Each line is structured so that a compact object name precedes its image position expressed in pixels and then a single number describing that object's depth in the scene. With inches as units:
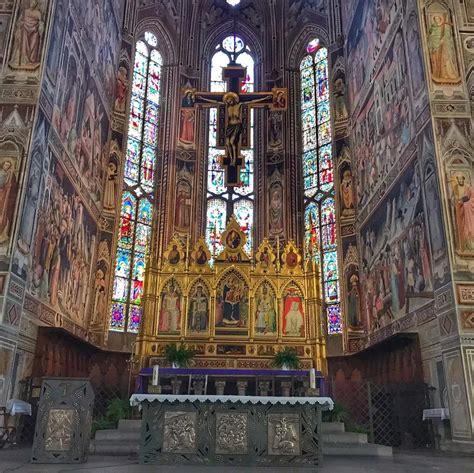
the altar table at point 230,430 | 289.3
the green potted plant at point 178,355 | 462.0
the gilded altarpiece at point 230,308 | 492.1
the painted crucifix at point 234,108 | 598.5
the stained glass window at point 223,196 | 880.9
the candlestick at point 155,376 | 344.4
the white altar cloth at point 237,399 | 293.9
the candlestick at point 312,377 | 339.6
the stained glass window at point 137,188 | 763.4
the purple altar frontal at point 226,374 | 444.5
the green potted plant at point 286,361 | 464.4
